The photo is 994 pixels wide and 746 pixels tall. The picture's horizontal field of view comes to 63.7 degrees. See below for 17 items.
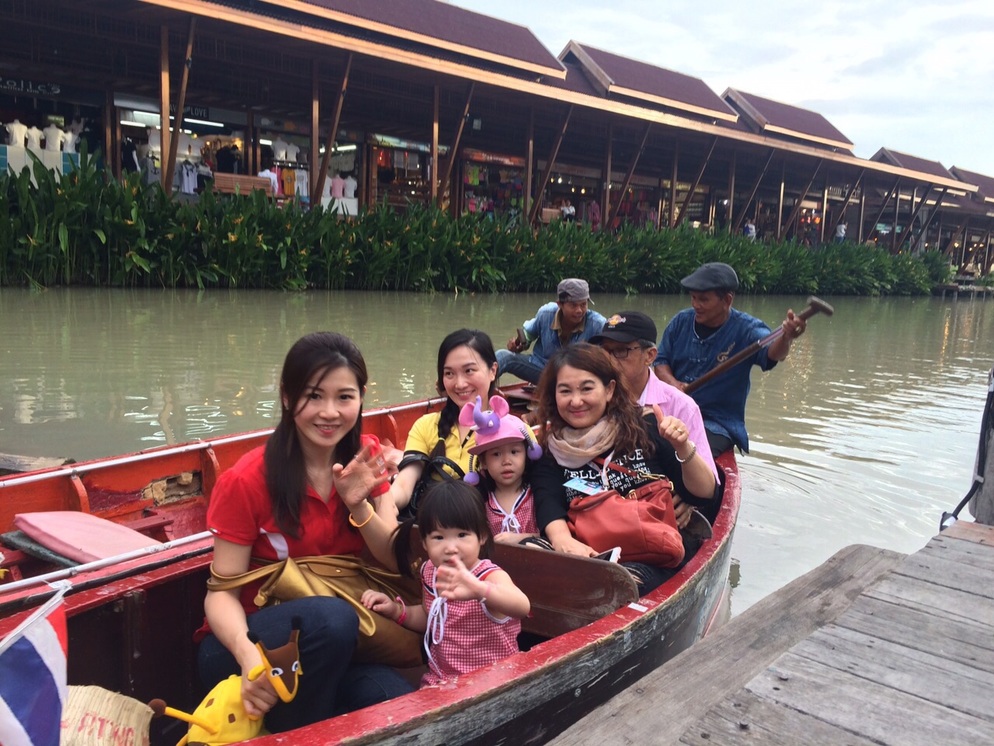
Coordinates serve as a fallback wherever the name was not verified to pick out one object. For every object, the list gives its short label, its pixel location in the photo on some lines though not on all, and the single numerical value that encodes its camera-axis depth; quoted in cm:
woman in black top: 266
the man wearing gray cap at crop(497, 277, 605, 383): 522
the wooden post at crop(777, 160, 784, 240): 2241
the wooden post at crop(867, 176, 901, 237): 2484
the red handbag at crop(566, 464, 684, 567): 257
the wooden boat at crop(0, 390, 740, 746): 181
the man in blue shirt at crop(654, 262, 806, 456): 415
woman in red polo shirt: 189
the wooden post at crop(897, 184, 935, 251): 2596
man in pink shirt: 309
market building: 1222
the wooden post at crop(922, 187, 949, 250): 2655
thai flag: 128
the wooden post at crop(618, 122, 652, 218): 1781
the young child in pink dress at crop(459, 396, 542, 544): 263
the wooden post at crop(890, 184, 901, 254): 2623
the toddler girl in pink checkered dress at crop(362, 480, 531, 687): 211
